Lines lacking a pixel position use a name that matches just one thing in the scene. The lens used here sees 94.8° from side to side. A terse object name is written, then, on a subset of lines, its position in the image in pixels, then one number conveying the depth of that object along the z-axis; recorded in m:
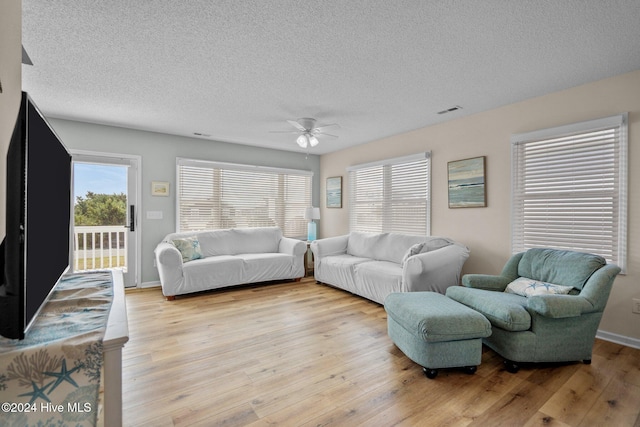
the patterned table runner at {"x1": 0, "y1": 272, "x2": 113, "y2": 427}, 0.94
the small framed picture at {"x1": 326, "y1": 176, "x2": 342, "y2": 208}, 6.01
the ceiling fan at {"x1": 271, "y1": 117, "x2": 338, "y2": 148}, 3.88
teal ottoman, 2.11
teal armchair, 2.18
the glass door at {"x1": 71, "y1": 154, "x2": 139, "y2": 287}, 4.21
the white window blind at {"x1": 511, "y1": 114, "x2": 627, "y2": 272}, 2.74
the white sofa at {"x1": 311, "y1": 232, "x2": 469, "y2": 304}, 3.41
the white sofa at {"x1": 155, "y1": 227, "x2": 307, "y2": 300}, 4.02
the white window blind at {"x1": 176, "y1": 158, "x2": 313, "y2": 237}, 5.02
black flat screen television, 0.98
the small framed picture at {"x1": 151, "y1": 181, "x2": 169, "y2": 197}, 4.68
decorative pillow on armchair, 2.45
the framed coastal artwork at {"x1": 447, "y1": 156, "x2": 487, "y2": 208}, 3.71
